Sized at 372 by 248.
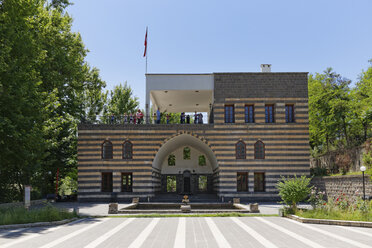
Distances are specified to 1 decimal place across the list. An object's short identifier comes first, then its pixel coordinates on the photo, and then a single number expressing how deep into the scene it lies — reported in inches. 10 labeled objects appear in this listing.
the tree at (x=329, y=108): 1238.3
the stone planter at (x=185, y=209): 735.1
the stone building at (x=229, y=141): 1065.5
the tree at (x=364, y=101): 1026.3
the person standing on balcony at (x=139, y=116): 1096.5
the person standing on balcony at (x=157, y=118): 1127.0
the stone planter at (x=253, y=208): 745.6
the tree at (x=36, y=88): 768.3
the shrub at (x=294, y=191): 661.3
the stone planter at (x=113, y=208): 726.5
